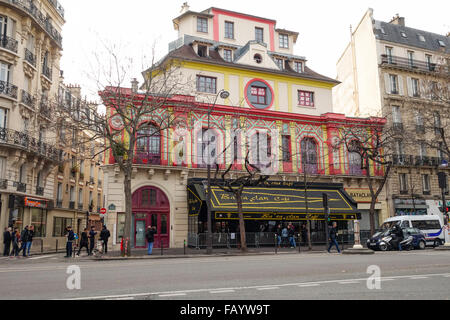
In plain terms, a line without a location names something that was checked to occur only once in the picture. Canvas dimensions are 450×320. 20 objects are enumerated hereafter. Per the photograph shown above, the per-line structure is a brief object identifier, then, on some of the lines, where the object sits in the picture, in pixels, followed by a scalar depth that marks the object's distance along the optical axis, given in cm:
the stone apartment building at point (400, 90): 3400
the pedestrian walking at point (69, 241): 1967
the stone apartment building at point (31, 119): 2486
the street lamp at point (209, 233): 2116
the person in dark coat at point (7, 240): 2078
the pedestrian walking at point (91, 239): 2138
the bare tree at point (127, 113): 2003
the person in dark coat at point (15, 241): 2077
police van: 2566
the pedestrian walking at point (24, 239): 2072
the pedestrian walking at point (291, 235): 2527
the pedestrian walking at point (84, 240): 2048
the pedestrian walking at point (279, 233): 2519
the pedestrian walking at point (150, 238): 2092
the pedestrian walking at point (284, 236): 2542
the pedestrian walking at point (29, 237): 2115
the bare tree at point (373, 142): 2881
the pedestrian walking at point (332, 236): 2087
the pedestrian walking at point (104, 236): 2131
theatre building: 2547
